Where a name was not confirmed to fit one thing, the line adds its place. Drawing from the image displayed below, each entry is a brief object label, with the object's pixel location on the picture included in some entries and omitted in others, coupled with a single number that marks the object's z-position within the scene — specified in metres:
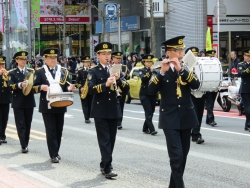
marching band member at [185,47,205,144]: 13.35
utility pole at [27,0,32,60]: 41.82
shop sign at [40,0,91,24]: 51.69
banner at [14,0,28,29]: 44.78
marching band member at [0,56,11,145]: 14.08
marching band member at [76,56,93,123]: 18.62
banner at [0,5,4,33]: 52.35
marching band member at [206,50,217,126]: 16.50
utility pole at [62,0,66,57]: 44.90
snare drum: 10.88
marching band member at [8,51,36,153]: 12.62
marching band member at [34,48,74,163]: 11.18
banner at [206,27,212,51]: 24.93
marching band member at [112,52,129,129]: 15.74
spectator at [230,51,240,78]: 22.34
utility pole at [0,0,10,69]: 43.91
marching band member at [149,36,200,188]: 7.60
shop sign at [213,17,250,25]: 34.28
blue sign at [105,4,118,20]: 39.69
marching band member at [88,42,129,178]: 9.55
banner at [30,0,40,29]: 45.71
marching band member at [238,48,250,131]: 15.26
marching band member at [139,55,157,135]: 14.95
